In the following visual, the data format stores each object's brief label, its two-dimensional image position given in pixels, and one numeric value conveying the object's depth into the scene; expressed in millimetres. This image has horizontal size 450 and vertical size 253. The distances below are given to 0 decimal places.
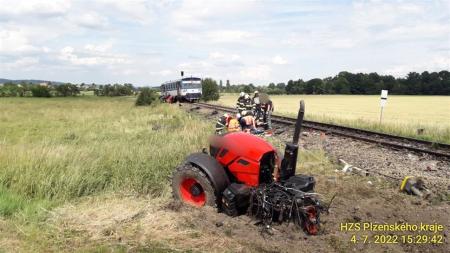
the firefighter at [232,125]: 9805
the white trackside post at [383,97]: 22062
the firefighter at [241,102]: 16422
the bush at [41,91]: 95938
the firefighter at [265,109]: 18203
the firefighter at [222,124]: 9820
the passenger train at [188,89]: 48094
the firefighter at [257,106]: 17928
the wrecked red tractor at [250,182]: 5242
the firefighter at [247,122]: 13426
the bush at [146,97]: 49656
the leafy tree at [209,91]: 55312
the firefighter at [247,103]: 16484
